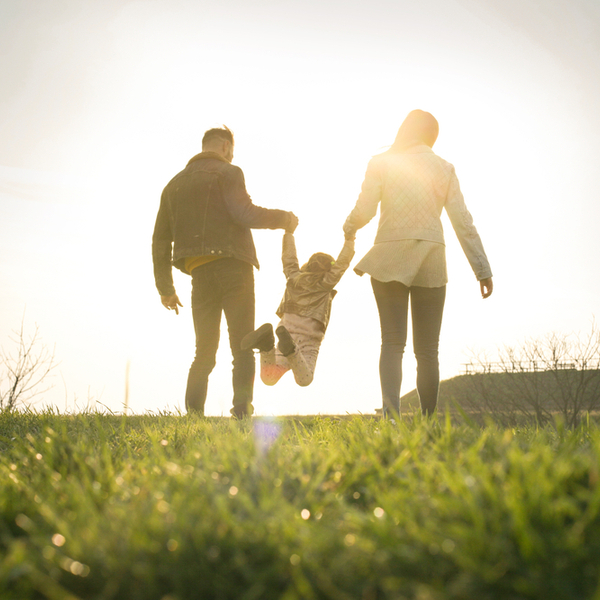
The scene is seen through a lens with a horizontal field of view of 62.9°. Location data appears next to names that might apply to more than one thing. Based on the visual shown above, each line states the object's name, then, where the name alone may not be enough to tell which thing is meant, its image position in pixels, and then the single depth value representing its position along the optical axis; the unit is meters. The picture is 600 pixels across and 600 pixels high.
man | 5.28
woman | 4.32
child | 5.50
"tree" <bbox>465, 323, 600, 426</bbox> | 17.70
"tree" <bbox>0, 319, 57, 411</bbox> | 10.99
